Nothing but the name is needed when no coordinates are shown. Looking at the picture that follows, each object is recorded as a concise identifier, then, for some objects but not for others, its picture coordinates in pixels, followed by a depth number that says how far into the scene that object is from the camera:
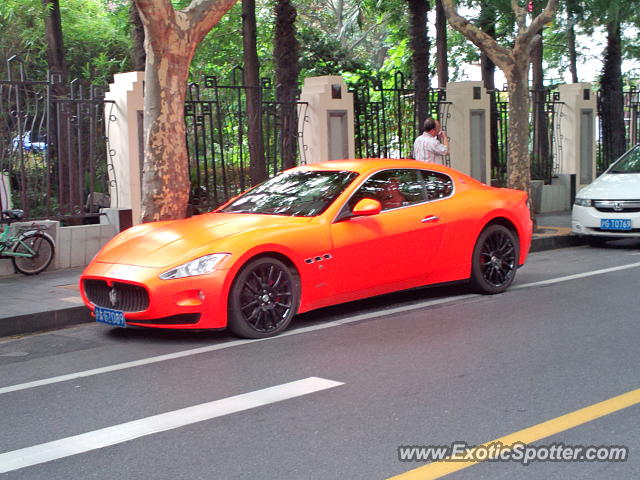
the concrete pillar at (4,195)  11.11
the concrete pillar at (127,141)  12.19
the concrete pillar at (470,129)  16.77
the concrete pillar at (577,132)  18.97
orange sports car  6.93
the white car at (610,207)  12.30
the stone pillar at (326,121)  14.23
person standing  12.59
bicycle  10.72
